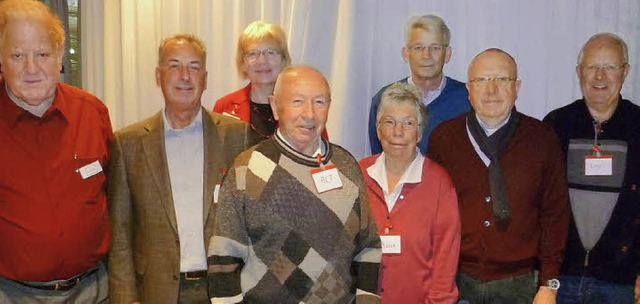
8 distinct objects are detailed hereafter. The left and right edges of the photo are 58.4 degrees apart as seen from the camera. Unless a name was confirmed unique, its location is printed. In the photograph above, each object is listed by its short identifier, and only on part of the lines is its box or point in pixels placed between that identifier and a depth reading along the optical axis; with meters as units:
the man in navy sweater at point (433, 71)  3.01
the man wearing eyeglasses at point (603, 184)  2.53
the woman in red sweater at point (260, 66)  2.92
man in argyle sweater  1.96
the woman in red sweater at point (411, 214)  2.29
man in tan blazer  2.34
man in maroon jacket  2.37
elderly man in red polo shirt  2.16
